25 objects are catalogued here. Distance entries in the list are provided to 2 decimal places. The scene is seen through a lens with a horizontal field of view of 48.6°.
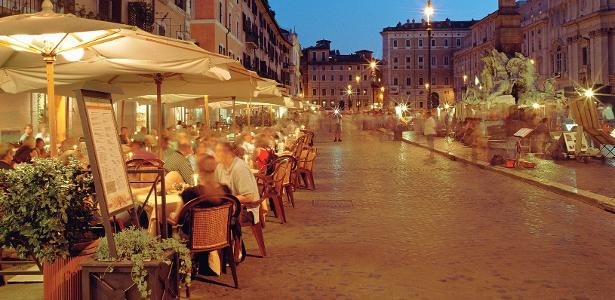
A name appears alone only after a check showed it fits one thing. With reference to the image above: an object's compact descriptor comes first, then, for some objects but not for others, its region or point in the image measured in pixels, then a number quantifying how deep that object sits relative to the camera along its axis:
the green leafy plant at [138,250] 4.68
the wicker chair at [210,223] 6.09
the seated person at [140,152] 9.45
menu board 4.79
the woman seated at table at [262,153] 12.04
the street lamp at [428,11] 36.79
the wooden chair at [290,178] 11.04
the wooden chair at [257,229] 7.79
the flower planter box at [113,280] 4.69
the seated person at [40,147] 11.91
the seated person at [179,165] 8.98
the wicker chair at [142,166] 8.36
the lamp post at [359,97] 163.88
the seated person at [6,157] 8.55
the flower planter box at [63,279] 5.03
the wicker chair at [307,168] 14.29
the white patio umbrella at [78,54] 5.68
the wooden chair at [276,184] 10.07
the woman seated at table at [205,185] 6.62
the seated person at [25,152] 10.74
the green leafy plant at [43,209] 4.82
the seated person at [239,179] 7.84
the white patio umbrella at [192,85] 10.40
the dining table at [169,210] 6.90
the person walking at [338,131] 41.81
